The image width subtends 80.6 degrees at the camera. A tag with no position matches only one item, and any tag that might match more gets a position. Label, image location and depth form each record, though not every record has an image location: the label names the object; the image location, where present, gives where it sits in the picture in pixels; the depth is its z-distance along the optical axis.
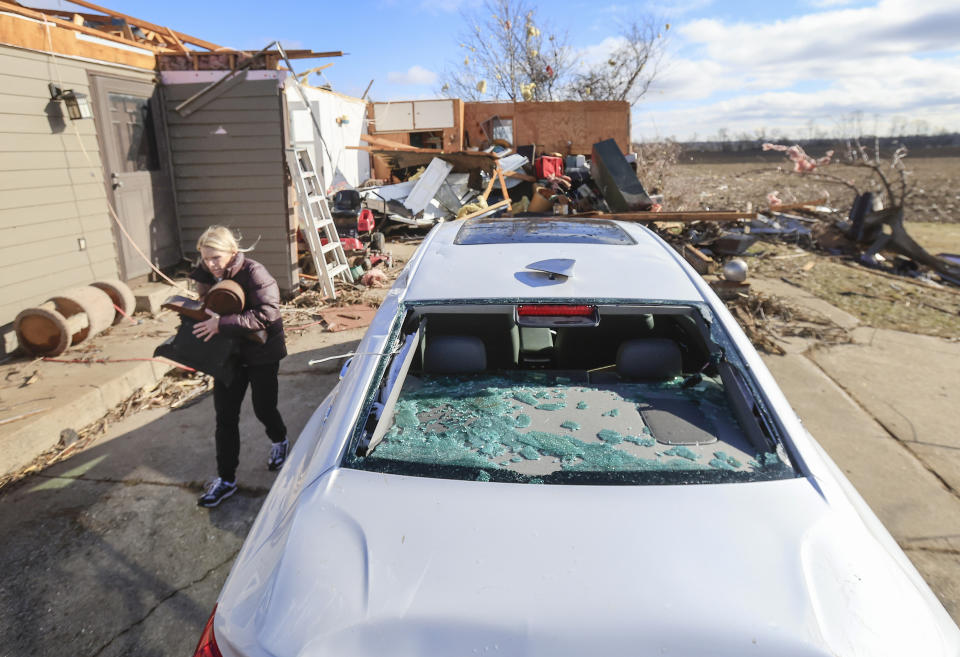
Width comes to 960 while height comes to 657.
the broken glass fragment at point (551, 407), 2.11
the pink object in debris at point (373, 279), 8.31
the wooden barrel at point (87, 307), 5.36
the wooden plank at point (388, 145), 11.79
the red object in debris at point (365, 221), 10.20
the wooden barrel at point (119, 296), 5.98
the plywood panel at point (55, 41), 5.21
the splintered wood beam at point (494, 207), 10.43
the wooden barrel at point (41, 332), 5.03
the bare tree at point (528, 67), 25.39
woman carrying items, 2.92
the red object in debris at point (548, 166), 13.30
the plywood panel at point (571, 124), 16.23
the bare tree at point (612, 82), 23.98
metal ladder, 7.45
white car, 1.18
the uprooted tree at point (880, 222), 10.52
